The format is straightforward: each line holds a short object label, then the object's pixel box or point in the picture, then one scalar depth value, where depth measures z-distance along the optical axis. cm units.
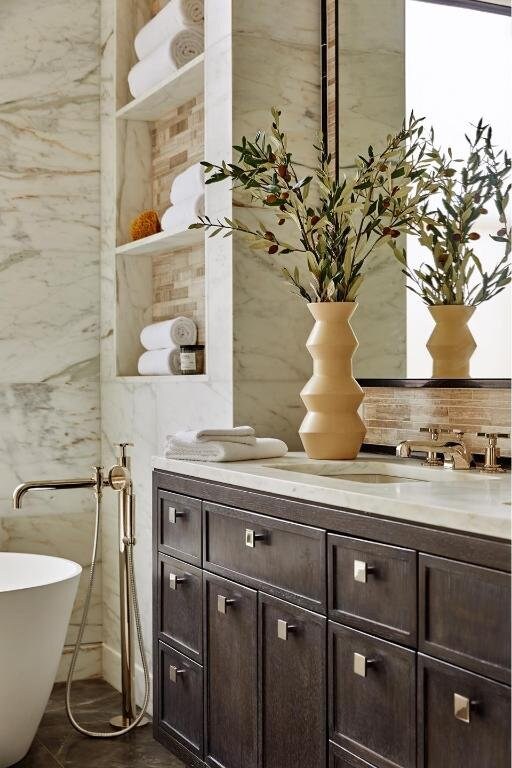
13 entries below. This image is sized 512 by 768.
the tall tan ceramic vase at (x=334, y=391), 252
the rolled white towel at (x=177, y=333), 336
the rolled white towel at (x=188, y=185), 314
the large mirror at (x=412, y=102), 234
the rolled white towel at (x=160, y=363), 333
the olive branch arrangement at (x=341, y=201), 246
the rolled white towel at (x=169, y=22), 325
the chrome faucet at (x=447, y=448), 229
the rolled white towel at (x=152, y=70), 334
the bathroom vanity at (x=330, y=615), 158
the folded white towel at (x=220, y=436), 255
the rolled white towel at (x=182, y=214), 312
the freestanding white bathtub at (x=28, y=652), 281
